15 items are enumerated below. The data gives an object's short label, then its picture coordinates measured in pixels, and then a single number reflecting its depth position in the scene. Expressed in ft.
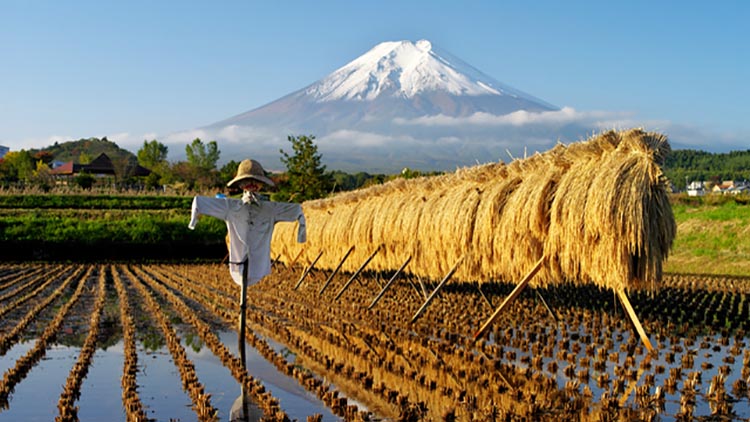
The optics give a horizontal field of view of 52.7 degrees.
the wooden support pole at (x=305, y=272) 65.29
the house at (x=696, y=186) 280.88
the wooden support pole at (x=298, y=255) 78.56
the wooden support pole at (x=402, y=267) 45.62
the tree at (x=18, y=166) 296.51
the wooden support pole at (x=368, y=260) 53.04
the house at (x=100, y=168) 311.68
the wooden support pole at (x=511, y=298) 30.78
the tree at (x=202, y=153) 332.39
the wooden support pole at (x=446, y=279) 37.88
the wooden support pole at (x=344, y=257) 58.61
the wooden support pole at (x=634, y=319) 28.60
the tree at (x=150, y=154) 378.12
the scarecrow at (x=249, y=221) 26.58
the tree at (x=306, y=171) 173.58
